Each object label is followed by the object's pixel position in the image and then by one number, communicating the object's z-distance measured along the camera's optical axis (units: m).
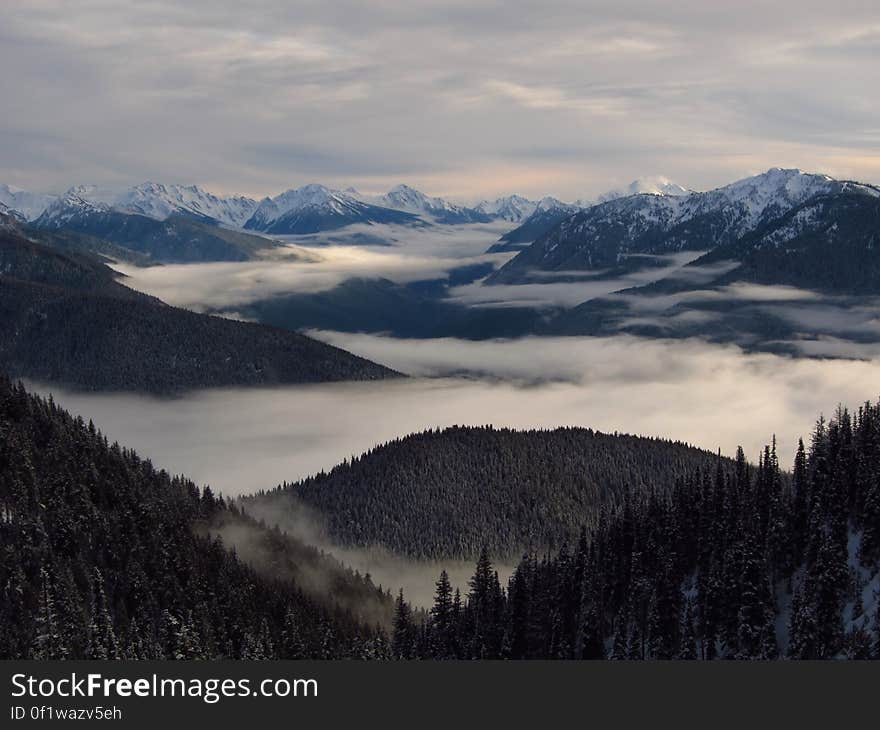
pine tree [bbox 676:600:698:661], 123.00
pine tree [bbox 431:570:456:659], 158.62
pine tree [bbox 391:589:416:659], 166.62
